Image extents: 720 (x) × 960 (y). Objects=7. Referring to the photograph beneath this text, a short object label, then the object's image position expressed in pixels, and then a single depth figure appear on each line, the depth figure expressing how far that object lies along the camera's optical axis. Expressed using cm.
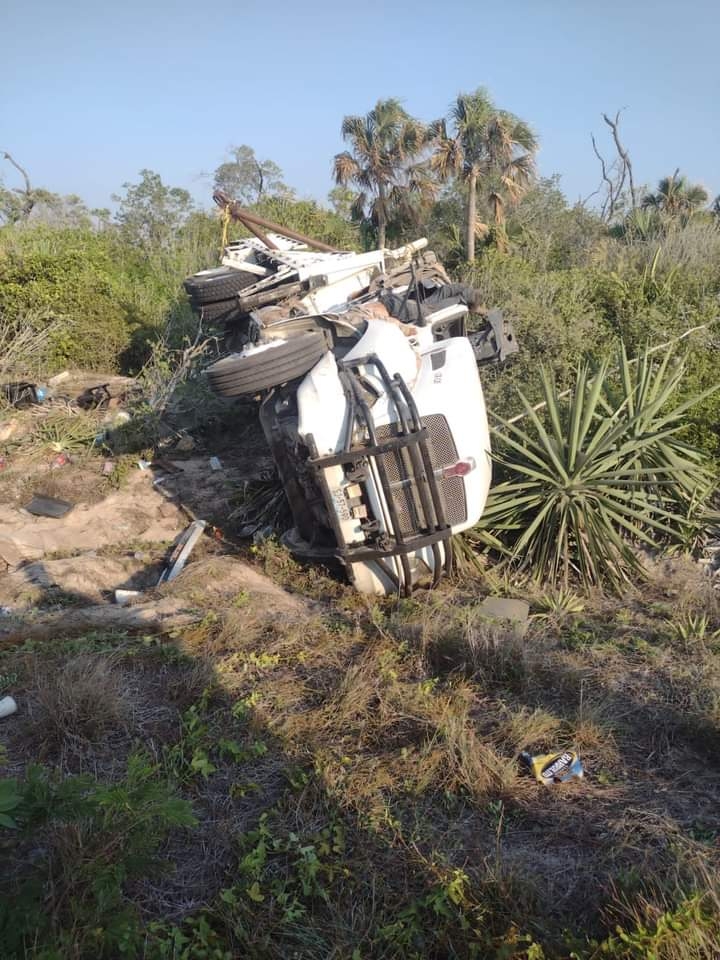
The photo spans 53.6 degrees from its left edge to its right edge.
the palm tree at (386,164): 1967
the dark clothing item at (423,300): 657
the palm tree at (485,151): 1888
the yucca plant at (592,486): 597
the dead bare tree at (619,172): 3281
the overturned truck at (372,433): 517
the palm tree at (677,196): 2225
